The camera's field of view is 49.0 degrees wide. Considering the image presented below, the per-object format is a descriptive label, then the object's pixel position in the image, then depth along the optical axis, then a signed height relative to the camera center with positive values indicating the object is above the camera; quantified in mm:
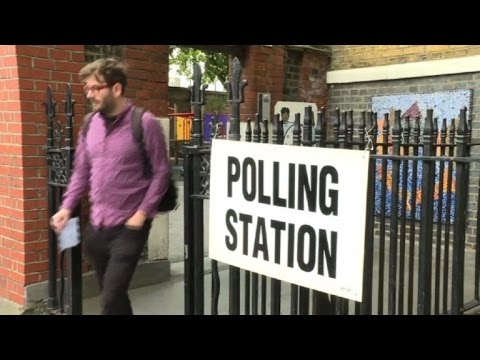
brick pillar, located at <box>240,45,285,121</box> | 6859 +854
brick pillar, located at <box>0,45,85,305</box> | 4414 -154
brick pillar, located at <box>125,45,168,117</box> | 5156 +609
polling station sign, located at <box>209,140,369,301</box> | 2521 -391
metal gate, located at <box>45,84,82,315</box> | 4160 -568
